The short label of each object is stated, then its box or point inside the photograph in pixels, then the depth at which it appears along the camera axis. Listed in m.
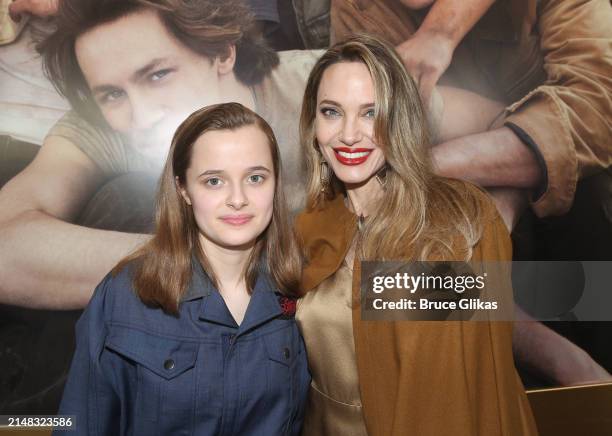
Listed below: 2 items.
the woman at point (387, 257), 1.50
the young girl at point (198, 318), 1.40
